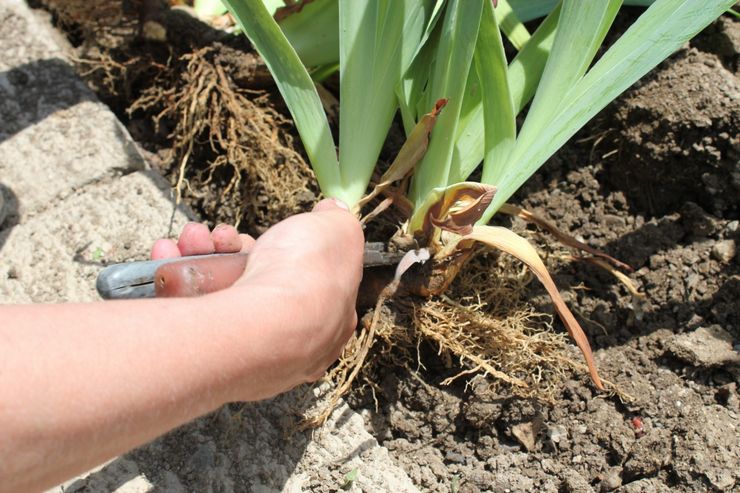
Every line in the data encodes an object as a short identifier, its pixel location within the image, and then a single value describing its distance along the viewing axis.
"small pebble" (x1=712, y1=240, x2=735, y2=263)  1.34
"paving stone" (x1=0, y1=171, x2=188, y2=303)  1.32
